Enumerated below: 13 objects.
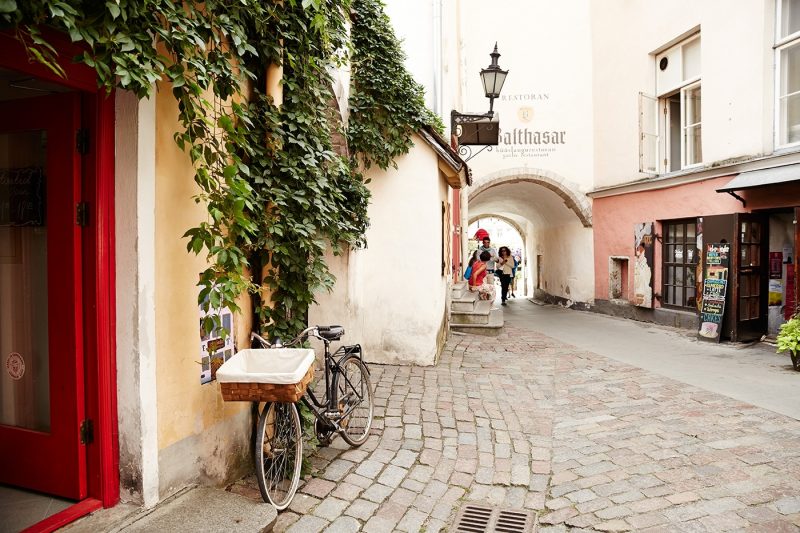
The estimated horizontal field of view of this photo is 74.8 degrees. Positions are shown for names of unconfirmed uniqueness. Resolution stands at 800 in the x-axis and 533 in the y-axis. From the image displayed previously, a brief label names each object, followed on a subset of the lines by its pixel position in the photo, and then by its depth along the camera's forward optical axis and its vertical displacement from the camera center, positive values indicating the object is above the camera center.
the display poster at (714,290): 9.25 -0.62
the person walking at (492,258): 13.82 -0.04
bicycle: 3.35 -1.20
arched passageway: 15.05 +1.23
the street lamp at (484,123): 9.20 +2.55
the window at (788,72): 8.66 +3.10
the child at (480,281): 12.09 -0.57
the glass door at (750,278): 9.10 -0.38
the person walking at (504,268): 18.05 -0.39
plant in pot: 6.81 -1.09
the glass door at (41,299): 2.88 -0.24
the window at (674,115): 11.27 +3.23
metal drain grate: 3.32 -1.72
